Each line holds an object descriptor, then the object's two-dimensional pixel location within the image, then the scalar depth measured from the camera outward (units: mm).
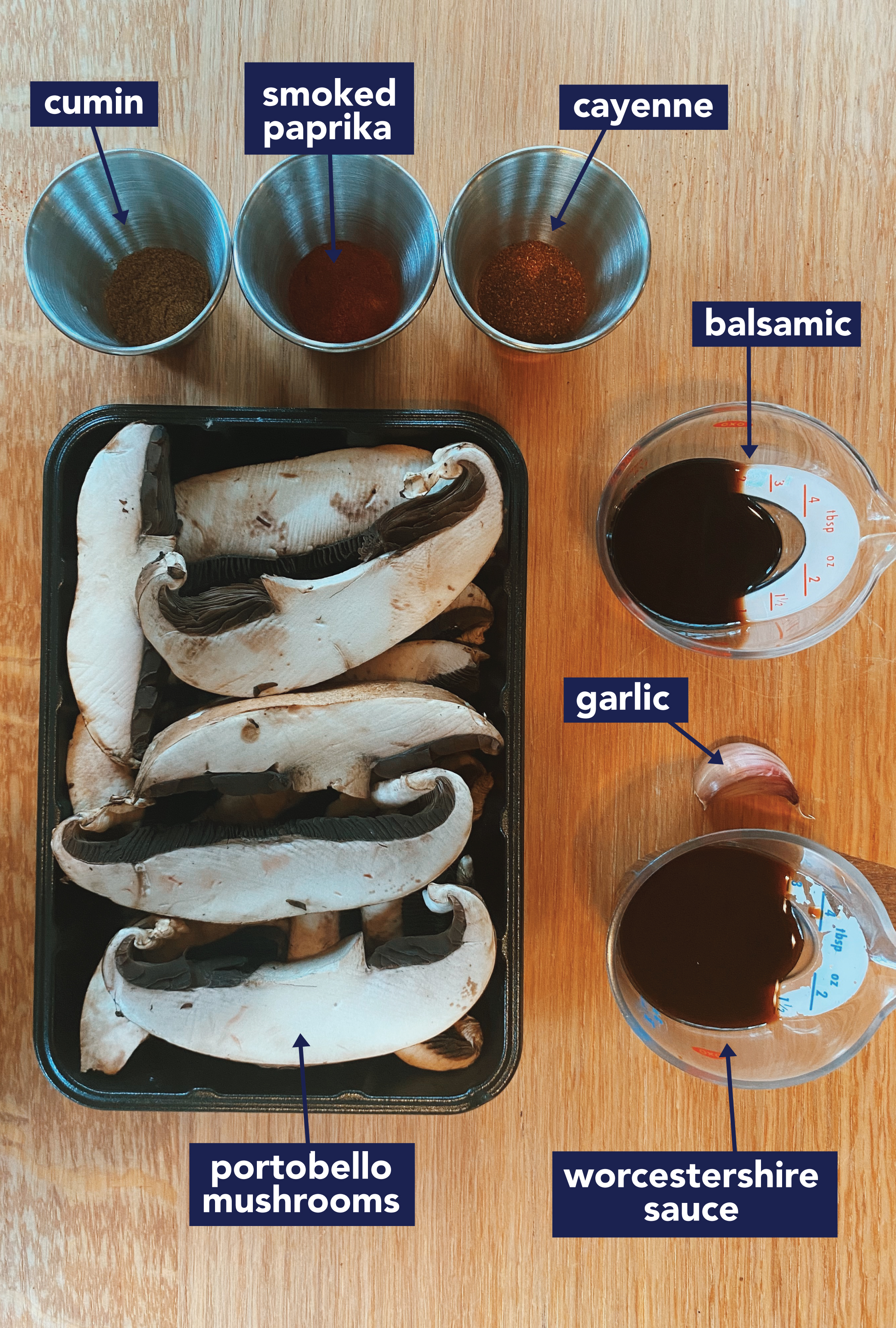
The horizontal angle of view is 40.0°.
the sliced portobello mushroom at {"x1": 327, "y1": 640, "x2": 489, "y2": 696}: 409
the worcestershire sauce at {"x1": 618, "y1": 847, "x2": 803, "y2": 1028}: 406
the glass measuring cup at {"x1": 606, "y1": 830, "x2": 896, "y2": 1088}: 398
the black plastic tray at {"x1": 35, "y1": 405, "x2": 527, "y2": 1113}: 409
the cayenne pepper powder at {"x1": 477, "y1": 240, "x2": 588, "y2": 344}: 411
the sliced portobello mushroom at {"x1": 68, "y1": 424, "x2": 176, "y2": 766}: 393
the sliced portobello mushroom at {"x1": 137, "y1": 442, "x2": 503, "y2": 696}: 384
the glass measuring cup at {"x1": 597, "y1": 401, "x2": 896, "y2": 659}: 406
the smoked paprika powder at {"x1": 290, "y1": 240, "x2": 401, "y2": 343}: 405
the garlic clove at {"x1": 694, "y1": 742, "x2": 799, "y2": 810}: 427
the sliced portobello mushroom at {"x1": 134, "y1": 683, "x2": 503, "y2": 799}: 387
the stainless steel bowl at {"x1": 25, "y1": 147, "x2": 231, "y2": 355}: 381
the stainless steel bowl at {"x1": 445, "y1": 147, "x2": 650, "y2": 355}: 386
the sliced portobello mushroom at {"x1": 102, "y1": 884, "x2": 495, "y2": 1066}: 399
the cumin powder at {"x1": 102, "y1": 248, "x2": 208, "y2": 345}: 405
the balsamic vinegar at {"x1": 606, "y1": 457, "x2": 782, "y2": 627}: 407
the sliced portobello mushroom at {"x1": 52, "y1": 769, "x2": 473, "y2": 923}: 390
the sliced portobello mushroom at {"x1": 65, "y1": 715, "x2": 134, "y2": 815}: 407
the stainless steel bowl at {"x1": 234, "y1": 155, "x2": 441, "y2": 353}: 380
